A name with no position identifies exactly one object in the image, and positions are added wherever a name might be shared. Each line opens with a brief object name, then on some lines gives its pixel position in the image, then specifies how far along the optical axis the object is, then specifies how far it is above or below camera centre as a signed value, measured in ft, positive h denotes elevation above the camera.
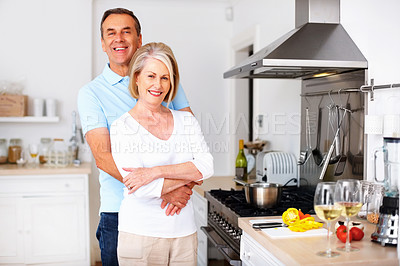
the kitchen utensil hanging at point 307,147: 9.72 -0.56
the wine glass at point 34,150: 13.39 -0.85
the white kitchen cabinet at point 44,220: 12.37 -2.79
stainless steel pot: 7.77 -1.30
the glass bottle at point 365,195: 6.66 -1.12
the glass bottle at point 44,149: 13.63 -0.83
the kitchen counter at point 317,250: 4.82 -1.52
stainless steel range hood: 7.34 +1.27
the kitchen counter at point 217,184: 11.23 -1.71
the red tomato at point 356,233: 5.53 -1.40
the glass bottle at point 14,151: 13.52 -0.89
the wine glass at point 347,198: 4.98 -0.87
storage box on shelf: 13.26 +0.53
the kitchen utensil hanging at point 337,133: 7.91 -0.20
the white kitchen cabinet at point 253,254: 5.86 -1.91
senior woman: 5.24 -0.54
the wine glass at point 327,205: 4.93 -0.93
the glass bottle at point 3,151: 13.47 -0.88
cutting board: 5.79 -1.49
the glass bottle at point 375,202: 6.48 -1.19
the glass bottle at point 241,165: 11.99 -1.19
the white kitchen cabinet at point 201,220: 10.64 -2.50
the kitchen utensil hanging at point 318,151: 9.21 -0.62
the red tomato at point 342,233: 5.45 -1.40
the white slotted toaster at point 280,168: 10.05 -1.07
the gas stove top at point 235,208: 7.75 -1.59
